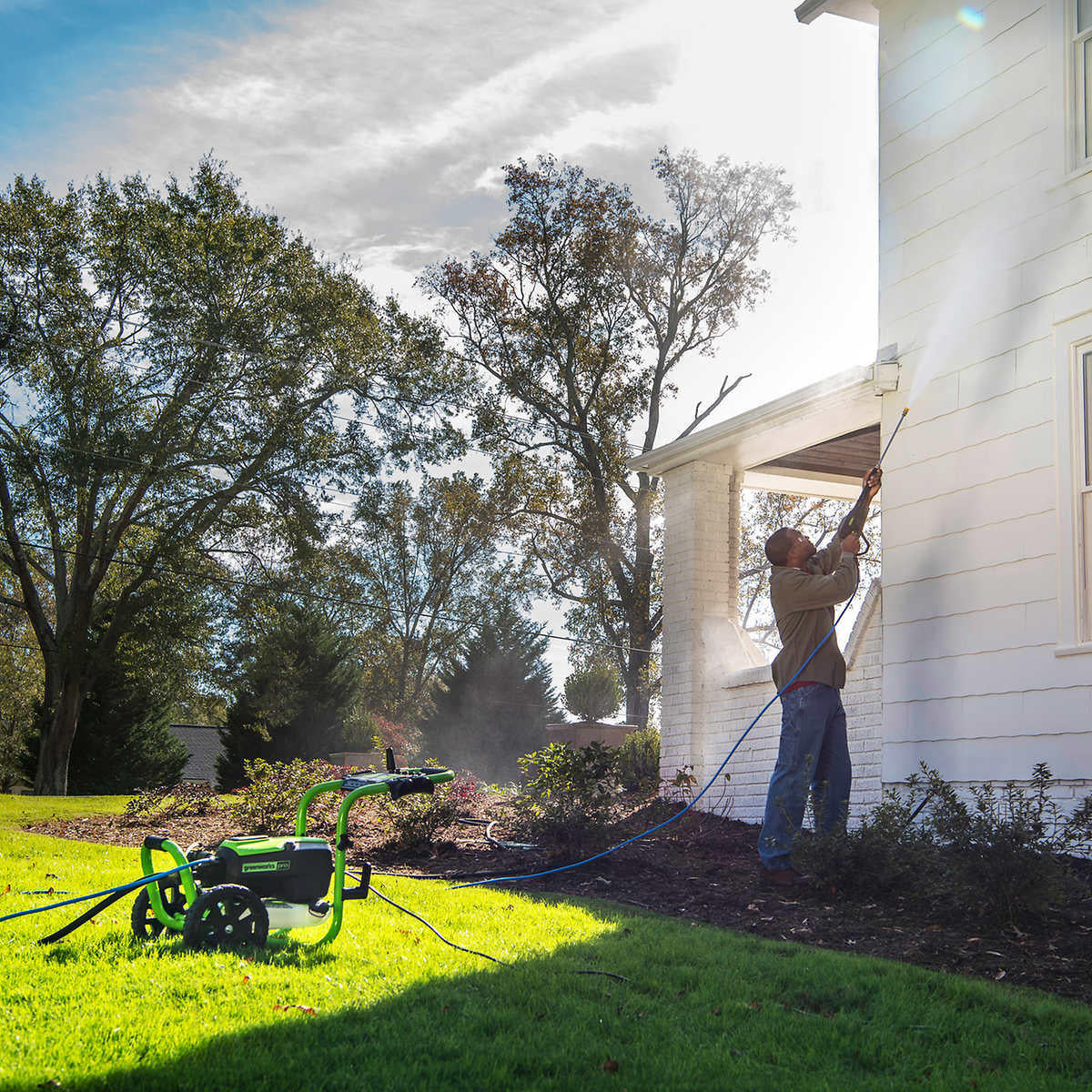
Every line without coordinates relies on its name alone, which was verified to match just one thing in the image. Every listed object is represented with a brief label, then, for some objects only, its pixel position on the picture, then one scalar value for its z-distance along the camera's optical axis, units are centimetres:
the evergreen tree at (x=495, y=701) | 3206
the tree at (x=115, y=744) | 2848
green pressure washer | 415
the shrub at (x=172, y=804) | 1099
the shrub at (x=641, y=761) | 1107
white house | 654
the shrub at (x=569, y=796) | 743
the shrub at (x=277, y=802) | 933
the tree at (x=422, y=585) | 2895
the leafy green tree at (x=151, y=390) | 2434
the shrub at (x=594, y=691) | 3044
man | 636
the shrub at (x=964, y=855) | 485
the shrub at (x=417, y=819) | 801
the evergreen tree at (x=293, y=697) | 2670
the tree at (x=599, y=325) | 2738
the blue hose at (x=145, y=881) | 408
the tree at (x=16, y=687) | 3884
